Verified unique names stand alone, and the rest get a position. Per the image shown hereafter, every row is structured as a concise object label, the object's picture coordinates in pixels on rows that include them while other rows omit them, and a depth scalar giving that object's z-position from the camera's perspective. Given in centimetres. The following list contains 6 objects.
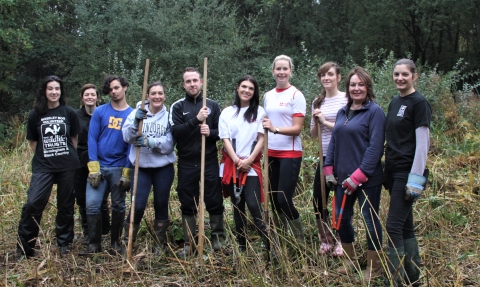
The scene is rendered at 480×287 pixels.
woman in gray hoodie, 432
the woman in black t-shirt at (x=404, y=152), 311
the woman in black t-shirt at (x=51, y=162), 438
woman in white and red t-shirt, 411
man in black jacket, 436
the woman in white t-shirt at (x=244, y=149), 415
